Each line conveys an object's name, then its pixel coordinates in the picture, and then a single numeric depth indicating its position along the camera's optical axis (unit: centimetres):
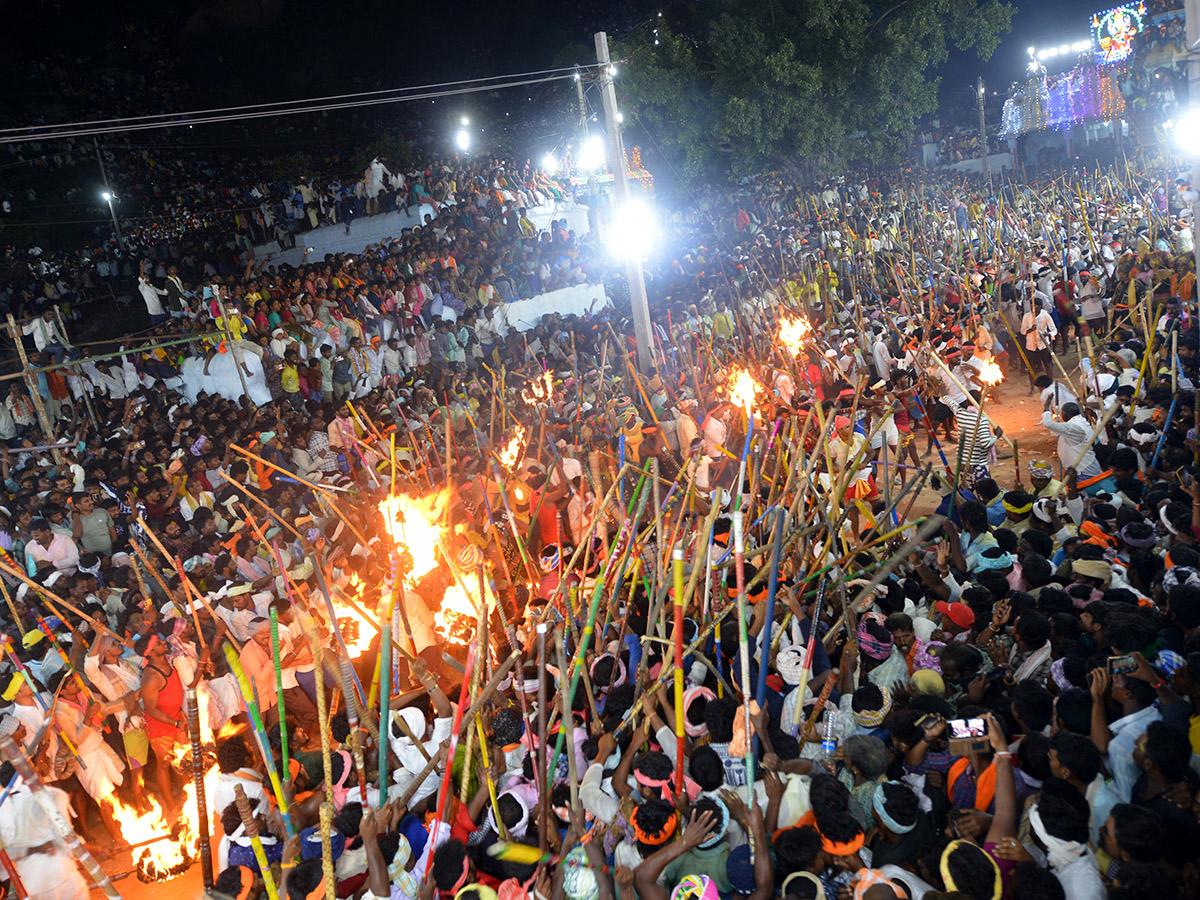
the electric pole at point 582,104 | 1311
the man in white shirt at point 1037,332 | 1069
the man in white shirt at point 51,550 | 716
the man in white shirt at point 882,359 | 1018
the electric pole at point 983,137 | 3272
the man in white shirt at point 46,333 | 1112
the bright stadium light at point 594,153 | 1911
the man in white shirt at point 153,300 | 1272
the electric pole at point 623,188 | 1084
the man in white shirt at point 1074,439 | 633
